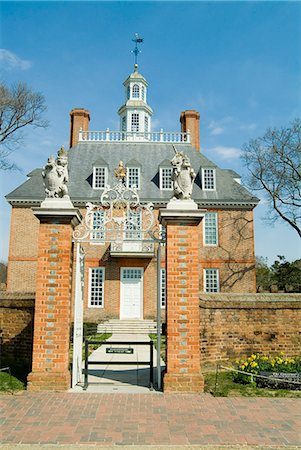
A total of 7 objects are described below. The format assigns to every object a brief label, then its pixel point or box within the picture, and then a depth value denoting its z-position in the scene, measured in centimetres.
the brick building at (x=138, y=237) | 2198
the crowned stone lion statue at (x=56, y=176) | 771
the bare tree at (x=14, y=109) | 1912
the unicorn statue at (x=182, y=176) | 775
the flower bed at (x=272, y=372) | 730
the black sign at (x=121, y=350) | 736
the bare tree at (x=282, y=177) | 2197
